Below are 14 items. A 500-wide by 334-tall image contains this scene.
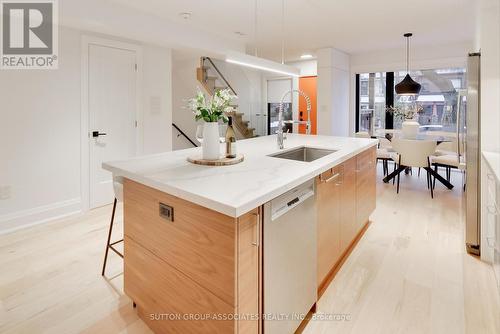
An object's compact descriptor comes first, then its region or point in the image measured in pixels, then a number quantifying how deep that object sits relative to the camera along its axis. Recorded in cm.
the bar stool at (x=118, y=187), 204
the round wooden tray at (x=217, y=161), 190
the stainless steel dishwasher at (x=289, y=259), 144
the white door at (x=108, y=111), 388
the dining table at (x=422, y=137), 492
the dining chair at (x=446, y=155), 467
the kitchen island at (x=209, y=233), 127
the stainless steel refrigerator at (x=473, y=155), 255
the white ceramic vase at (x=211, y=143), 197
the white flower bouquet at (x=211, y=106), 193
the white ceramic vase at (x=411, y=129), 510
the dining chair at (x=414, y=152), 447
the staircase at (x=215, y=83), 694
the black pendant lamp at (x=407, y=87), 507
